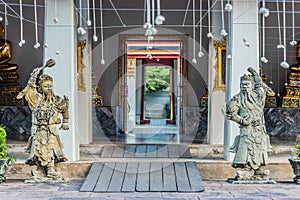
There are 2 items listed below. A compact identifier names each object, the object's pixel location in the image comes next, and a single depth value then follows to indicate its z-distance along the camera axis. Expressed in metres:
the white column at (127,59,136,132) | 15.12
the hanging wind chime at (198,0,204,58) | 9.52
